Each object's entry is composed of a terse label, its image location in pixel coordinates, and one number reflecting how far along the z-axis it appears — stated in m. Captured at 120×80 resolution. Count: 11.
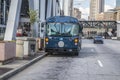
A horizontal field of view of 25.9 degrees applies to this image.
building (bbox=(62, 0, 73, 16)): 84.48
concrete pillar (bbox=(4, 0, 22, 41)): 26.87
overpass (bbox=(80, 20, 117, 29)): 124.42
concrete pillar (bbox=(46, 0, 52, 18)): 53.40
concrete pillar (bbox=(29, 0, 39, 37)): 32.58
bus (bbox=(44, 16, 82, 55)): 19.27
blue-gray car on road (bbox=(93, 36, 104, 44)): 53.40
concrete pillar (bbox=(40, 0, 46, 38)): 47.48
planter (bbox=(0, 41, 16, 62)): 11.96
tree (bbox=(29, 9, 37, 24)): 27.00
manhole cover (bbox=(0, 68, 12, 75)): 10.13
